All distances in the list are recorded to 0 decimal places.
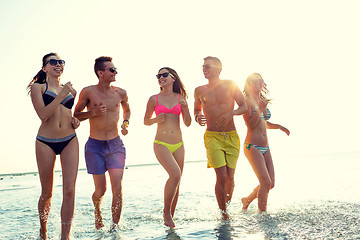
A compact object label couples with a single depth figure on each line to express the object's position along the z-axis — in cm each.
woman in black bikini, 528
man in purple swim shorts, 630
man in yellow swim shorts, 685
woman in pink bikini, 639
